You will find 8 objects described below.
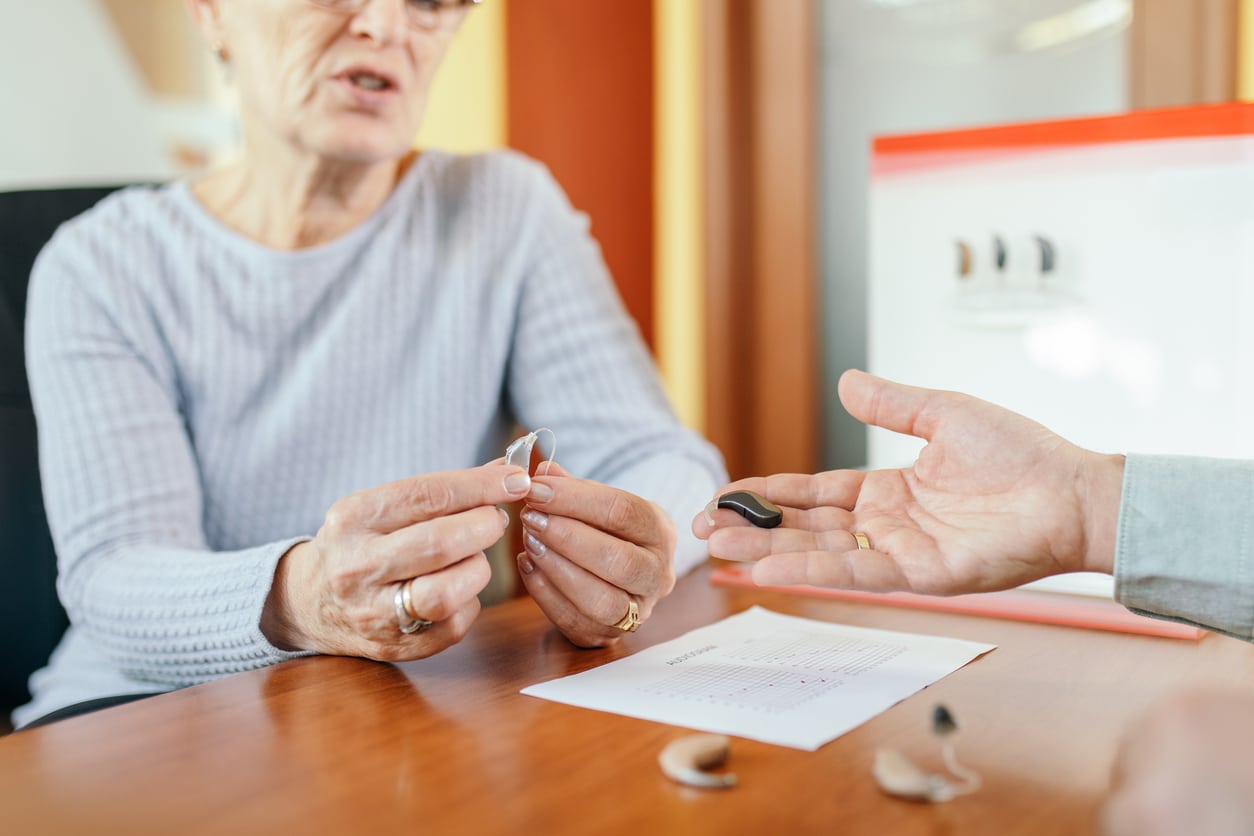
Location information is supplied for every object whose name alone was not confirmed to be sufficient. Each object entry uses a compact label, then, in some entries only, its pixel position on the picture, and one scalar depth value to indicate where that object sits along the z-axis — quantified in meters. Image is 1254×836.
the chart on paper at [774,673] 0.71
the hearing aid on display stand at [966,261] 1.10
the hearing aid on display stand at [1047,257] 1.04
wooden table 0.53
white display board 0.96
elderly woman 0.89
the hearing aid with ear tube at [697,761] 0.56
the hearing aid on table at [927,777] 0.54
